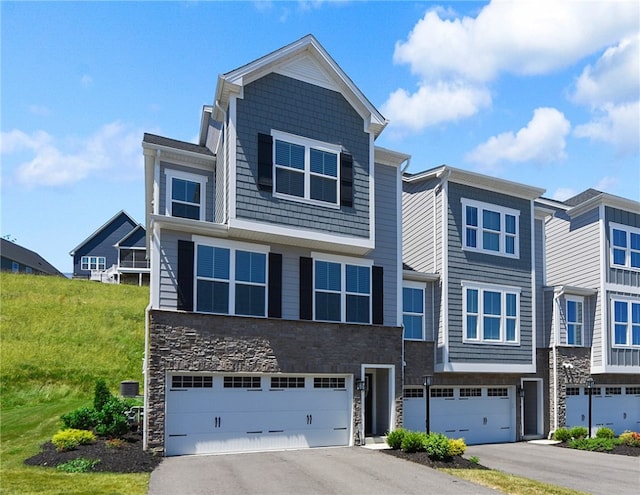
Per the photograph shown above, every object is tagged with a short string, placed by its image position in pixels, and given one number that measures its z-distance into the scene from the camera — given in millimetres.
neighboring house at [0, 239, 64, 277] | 56031
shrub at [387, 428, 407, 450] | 16609
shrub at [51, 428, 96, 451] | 14047
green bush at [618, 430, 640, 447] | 20344
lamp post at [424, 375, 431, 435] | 19000
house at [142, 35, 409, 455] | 15641
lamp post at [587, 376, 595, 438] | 22938
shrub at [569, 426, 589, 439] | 21500
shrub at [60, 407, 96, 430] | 15555
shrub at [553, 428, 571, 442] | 21359
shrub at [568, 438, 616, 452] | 19547
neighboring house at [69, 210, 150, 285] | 60062
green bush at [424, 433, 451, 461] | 14820
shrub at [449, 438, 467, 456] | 14945
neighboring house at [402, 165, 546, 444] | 20312
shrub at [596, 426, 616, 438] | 21688
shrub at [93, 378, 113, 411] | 16294
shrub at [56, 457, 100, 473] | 12562
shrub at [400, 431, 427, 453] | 15820
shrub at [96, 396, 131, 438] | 15625
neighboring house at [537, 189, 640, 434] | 23250
